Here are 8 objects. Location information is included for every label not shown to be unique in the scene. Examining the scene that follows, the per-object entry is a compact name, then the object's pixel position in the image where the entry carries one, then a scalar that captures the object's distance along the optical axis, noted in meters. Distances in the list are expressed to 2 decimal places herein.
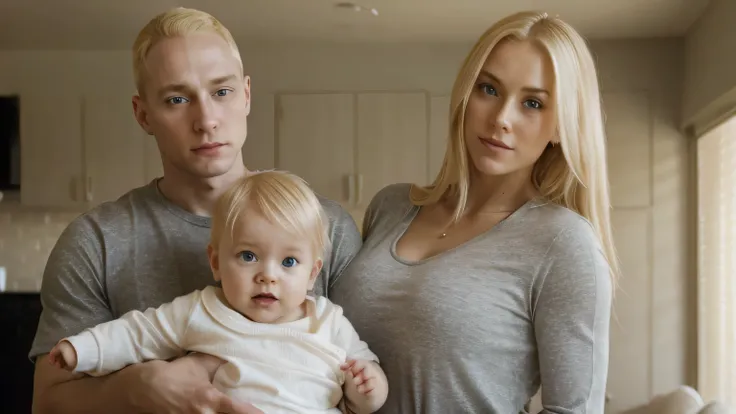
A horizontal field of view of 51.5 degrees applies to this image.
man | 1.36
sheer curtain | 3.68
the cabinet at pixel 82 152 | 4.47
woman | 1.29
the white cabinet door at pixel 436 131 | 4.35
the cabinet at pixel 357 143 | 4.37
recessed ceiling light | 3.67
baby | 1.22
